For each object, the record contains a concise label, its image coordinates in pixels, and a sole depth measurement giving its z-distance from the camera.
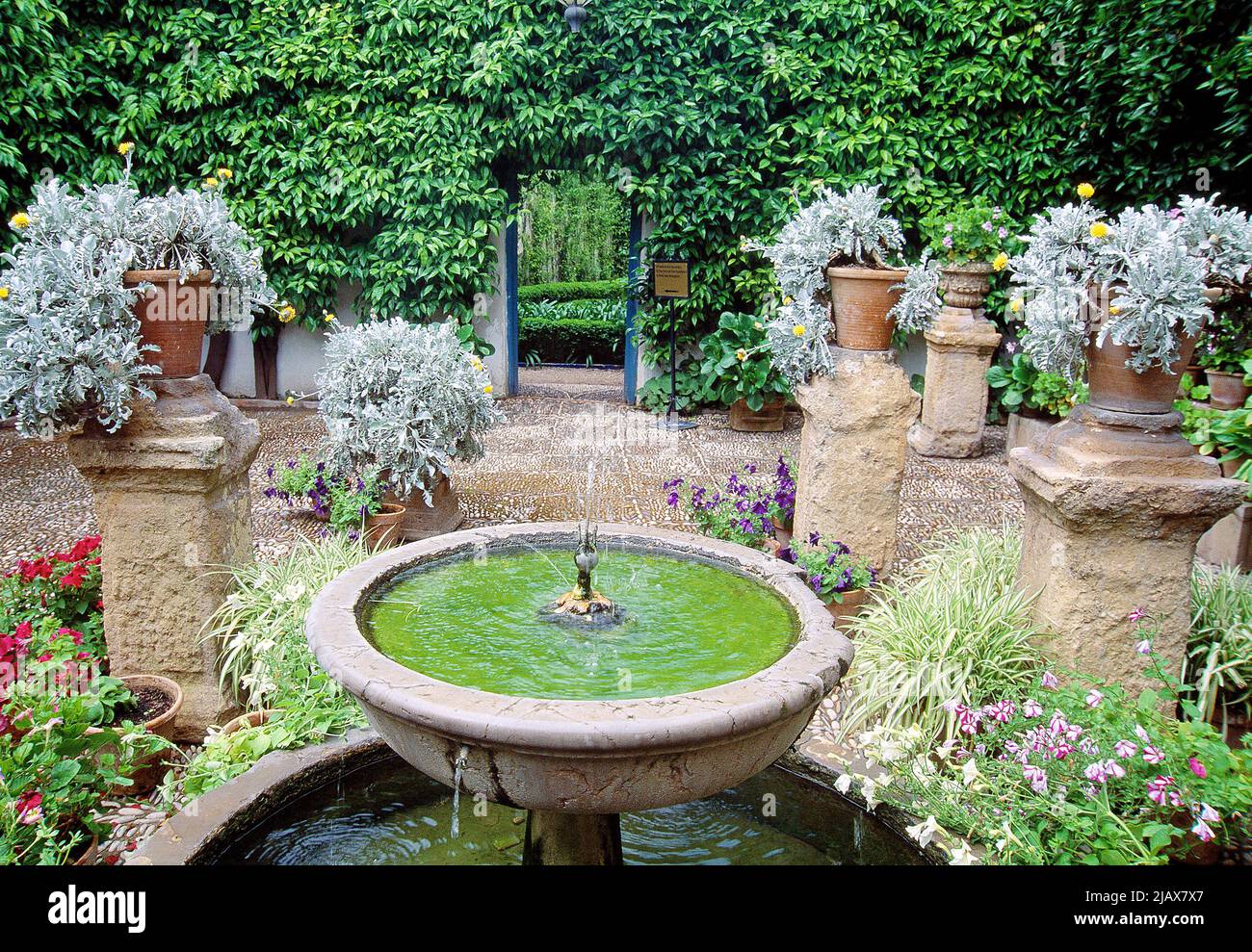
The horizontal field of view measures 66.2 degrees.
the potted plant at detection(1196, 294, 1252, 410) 5.17
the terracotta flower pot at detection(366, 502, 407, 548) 5.34
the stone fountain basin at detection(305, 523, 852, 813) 2.04
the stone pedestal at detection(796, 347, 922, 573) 4.97
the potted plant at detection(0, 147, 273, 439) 3.39
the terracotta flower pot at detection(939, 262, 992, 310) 8.23
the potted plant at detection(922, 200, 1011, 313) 8.17
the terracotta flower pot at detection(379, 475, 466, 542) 5.67
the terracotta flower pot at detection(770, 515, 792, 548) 5.47
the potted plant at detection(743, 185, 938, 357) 5.03
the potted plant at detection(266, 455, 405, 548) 5.30
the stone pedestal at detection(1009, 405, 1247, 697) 3.29
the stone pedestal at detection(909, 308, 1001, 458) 8.19
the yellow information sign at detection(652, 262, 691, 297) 9.47
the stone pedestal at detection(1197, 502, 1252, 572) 5.08
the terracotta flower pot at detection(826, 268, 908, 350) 4.99
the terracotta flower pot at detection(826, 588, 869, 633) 4.57
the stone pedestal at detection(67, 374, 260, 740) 3.58
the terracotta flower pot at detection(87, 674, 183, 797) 3.36
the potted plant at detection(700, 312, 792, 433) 8.84
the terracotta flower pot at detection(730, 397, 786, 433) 9.10
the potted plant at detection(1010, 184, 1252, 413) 3.21
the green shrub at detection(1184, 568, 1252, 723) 3.53
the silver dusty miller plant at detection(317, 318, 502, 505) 5.48
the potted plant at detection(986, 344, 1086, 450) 7.63
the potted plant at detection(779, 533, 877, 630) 4.57
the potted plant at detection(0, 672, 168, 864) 2.54
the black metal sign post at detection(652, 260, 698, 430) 9.47
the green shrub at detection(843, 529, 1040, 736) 3.48
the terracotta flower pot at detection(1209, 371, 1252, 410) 5.22
